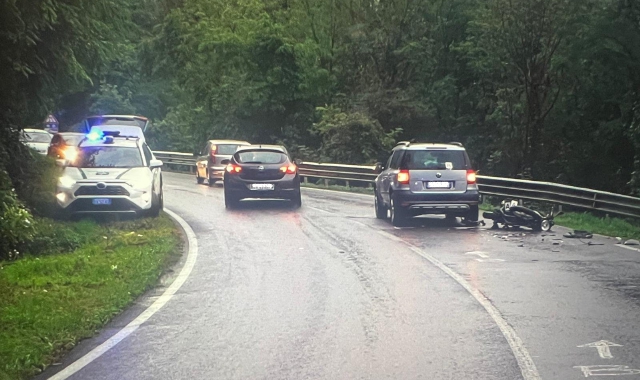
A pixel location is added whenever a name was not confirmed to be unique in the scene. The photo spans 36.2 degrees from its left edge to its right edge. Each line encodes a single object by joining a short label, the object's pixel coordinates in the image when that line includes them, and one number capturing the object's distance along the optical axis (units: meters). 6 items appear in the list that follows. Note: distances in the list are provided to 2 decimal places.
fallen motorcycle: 20.72
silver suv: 20.89
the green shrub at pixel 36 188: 20.95
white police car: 20.70
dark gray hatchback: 25.80
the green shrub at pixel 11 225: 16.19
